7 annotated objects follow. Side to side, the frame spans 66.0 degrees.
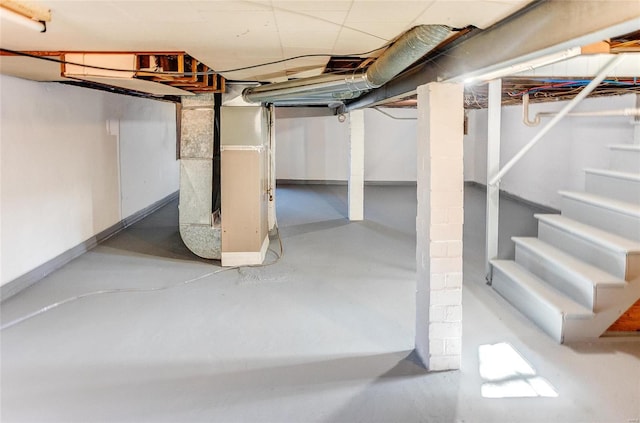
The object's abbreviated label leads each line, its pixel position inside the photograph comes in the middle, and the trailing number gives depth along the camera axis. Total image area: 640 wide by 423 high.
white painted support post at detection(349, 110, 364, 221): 7.16
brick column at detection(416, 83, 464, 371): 2.56
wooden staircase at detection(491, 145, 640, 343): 3.00
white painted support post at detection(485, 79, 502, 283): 3.91
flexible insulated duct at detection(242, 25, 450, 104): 2.00
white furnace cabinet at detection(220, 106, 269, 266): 4.71
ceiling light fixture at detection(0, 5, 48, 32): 1.76
